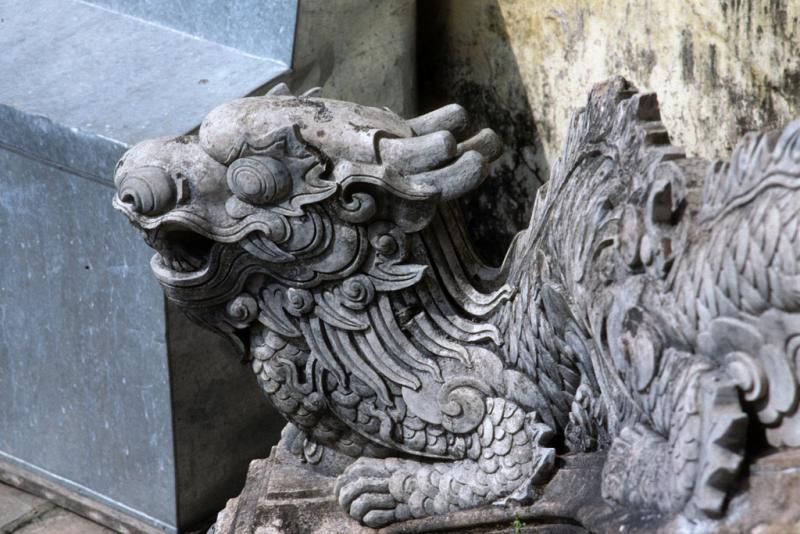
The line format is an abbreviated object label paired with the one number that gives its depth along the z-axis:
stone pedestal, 5.01
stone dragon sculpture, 5.22
